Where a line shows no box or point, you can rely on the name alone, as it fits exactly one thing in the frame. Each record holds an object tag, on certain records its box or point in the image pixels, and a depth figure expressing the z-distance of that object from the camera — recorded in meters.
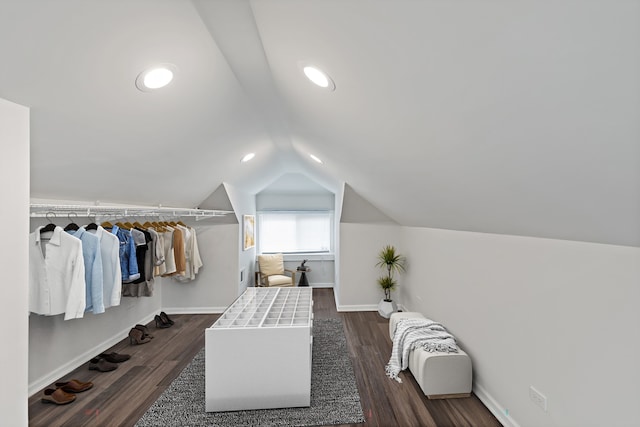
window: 7.61
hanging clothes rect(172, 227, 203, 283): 4.96
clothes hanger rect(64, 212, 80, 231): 2.87
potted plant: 5.11
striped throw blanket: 3.02
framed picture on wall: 6.14
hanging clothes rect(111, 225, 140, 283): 3.45
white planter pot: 5.06
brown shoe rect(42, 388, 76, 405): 2.78
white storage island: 2.65
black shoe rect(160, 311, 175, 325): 4.84
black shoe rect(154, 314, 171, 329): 4.75
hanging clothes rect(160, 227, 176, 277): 4.39
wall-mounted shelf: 2.47
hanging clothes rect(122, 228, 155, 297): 3.73
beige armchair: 6.58
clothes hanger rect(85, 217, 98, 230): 3.08
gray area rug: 2.52
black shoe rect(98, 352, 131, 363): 3.56
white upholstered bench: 2.81
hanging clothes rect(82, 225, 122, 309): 3.08
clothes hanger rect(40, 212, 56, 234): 2.67
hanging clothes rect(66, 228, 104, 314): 2.84
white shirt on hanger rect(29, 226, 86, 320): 2.55
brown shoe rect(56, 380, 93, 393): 2.96
